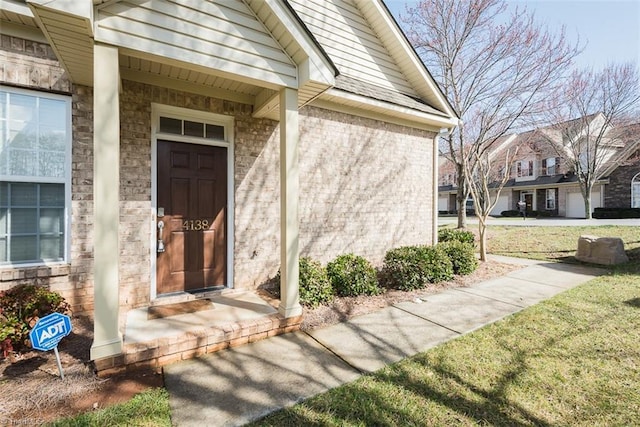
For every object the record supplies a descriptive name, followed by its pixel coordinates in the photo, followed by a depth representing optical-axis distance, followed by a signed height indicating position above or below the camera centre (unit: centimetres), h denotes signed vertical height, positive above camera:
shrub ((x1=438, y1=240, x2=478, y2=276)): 664 -100
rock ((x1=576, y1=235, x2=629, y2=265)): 753 -98
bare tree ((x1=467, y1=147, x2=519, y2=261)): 763 +16
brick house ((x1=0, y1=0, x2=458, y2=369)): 282 +88
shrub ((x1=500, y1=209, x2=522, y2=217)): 2761 +1
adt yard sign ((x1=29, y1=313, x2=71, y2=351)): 251 -103
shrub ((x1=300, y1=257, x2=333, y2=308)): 451 -114
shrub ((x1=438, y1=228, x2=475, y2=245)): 869 -71
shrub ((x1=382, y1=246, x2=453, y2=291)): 566 -107
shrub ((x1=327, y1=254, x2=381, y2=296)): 511 -111
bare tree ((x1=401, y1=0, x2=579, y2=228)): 923 +501
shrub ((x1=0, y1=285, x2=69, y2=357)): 288 -102
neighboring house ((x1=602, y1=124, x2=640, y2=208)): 2002 +258
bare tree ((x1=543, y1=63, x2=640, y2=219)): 1561 +534
